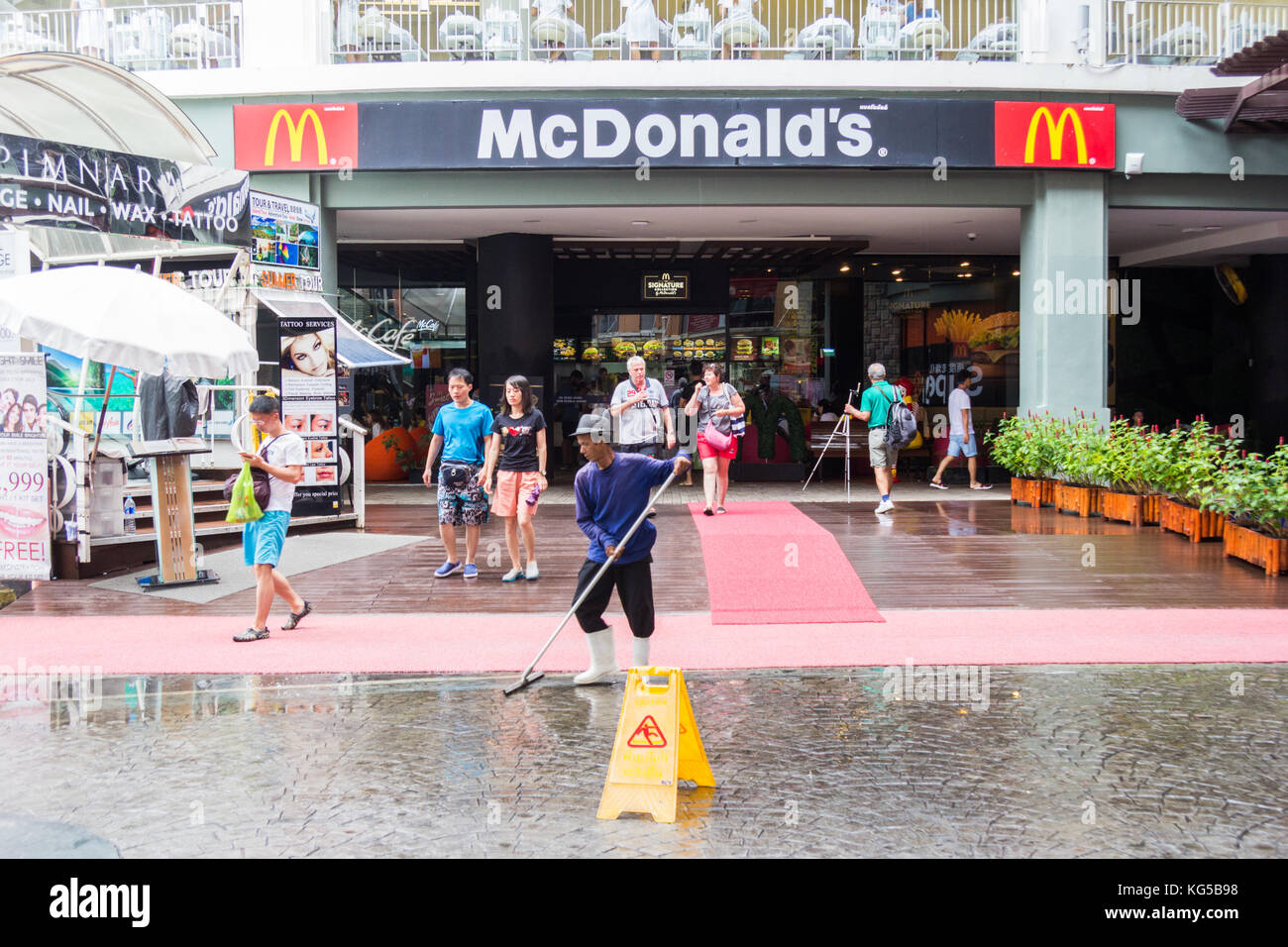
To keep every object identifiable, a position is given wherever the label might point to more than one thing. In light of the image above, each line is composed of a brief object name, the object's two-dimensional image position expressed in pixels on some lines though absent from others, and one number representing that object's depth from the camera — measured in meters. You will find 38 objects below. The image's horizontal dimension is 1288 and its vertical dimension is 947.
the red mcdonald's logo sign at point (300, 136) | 15.61
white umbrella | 8.82
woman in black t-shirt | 10.12
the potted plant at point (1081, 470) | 13.98
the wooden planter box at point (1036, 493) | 15.11
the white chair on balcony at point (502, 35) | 16.06
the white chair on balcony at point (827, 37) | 16.34
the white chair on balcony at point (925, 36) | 16.28
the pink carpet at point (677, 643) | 7.68
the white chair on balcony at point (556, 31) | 16.05
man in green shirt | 13.98
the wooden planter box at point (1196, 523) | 11.95
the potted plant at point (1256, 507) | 10.35
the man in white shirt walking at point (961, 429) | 18.17
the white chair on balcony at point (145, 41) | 16.30
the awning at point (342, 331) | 14.13
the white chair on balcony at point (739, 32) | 16.27
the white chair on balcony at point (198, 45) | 16.22
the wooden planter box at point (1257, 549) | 10.34
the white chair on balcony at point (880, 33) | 16.33
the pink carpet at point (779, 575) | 9.24
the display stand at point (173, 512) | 10.27
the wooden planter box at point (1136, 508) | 13.11
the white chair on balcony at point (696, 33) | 16.34
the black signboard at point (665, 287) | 21.92
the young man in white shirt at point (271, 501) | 8.14
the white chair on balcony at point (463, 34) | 16.12
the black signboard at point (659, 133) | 15.49
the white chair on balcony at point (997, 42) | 16.17
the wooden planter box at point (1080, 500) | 14.02
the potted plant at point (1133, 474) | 12.90
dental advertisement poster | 10.14
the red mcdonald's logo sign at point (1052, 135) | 15.77
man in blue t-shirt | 10.33
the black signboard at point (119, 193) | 10.85
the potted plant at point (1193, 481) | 11.92
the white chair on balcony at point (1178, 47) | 16.30
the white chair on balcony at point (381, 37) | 16.14
